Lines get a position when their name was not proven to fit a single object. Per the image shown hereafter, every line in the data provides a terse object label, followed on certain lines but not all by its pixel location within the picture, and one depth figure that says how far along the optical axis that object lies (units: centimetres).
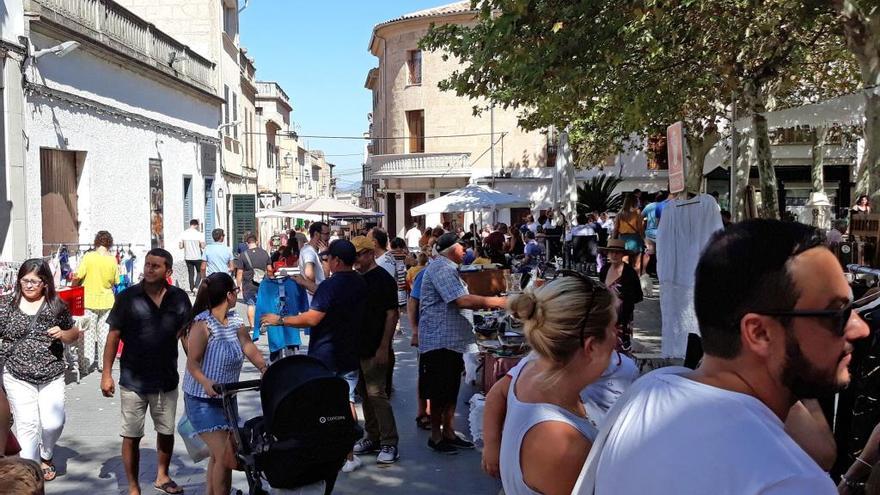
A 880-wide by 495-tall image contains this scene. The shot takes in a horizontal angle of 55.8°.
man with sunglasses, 146
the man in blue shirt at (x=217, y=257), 1473
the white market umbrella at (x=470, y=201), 2048
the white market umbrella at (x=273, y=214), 2474
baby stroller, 396
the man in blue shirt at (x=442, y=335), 677
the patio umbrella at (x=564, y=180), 1772
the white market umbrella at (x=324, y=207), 2244
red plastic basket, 973
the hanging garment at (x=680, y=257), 576
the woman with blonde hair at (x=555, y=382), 241
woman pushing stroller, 509
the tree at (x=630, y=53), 1000
